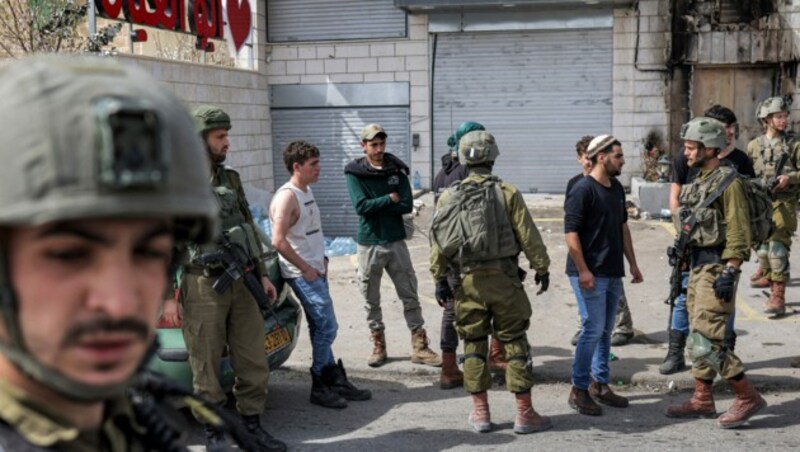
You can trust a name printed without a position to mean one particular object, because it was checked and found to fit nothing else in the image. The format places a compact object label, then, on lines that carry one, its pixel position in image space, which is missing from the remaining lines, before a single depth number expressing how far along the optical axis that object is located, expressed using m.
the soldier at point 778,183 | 8.88
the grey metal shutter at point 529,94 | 16.11
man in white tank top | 6.48
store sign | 11.70
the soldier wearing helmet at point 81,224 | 1.20
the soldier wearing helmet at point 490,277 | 6.10
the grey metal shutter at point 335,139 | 16.73
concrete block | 14.31
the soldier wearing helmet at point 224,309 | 5.45
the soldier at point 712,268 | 6.22
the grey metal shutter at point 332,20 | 16.58
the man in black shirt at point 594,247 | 6.52
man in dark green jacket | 7.49
